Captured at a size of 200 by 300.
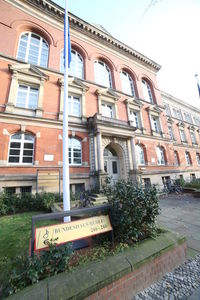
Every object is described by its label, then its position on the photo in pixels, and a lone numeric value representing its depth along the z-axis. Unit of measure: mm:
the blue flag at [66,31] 5602
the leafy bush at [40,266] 1820
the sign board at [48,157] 9827
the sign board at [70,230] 2189
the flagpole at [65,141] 3946
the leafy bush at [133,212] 2814
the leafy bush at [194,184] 12119
